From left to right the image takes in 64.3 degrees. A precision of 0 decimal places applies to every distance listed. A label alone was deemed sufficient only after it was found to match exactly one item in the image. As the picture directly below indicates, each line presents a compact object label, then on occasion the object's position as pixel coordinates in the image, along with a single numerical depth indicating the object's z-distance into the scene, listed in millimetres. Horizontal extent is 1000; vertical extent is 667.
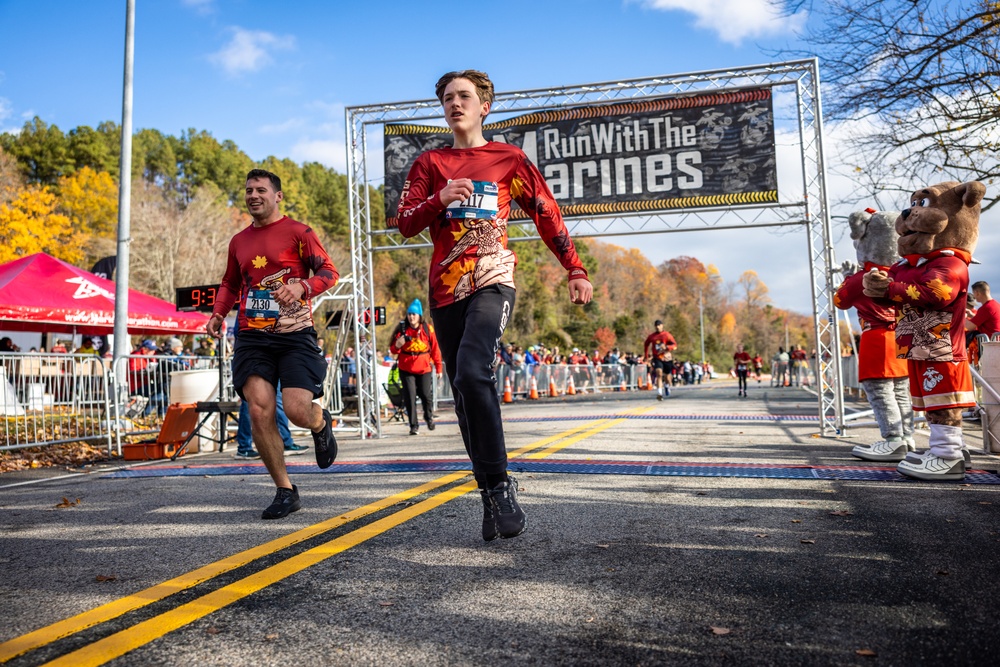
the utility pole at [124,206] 12789
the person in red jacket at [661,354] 21578
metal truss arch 10430
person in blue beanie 11250
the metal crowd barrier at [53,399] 8984
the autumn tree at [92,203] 40875
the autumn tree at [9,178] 35188
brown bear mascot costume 5359
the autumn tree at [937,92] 11703
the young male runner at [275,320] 4391
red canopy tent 14531
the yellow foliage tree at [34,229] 32406
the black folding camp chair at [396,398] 15398
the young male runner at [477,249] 3420
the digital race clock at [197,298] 10500
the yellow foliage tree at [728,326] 106625
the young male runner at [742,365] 24281
